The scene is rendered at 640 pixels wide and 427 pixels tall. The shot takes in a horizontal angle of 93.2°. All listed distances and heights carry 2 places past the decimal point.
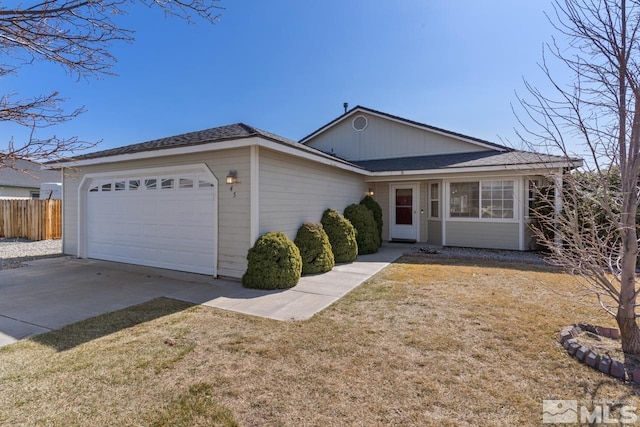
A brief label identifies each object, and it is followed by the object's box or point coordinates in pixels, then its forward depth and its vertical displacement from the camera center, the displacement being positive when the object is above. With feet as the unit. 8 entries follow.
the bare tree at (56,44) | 6.68 +4.28
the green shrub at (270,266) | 19.53 -3.56
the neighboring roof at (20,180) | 66.85 +7.33
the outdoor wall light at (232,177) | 21.27 +2.41
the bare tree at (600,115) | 10.15 +3.49
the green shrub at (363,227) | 33.22 -1.71
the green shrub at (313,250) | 24.11 -3.10
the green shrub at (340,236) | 28.66 -2.39
